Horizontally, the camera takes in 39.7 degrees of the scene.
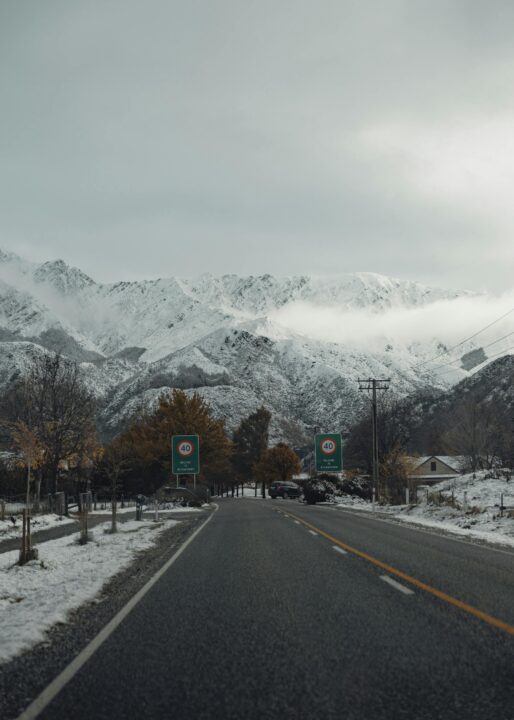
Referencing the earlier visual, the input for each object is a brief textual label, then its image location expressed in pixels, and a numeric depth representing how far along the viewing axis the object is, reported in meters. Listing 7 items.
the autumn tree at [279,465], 111.12
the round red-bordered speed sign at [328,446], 51.00
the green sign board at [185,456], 40.25
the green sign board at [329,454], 50.59
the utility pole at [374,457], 52.38
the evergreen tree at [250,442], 126.69
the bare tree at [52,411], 41.97
